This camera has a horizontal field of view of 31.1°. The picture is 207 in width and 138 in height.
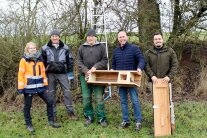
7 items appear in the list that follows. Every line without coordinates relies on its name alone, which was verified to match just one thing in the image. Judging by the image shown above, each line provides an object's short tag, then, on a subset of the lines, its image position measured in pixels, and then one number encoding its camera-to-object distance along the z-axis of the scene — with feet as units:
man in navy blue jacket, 24.45
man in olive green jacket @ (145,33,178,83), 23.99
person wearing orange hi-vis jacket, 23.90
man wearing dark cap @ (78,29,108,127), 25.40
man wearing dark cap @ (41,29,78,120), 25.36
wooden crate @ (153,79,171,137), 23.67
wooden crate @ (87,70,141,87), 23.84
